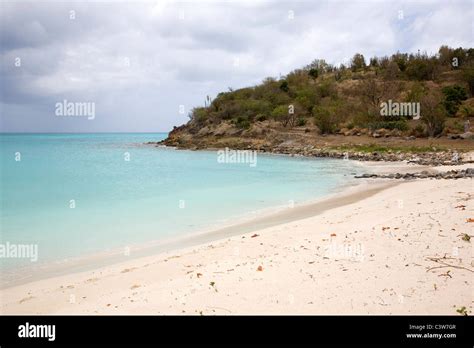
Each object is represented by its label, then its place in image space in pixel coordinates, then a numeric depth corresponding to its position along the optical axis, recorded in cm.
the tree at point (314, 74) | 8238
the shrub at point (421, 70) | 6712
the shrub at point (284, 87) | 7069
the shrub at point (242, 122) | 5843
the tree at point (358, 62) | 8406
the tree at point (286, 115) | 5641
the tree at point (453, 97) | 4747
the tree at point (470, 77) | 5405
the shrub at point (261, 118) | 6066
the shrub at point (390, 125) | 4103
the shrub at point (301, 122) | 5571
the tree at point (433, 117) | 3669
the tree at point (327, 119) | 4794
